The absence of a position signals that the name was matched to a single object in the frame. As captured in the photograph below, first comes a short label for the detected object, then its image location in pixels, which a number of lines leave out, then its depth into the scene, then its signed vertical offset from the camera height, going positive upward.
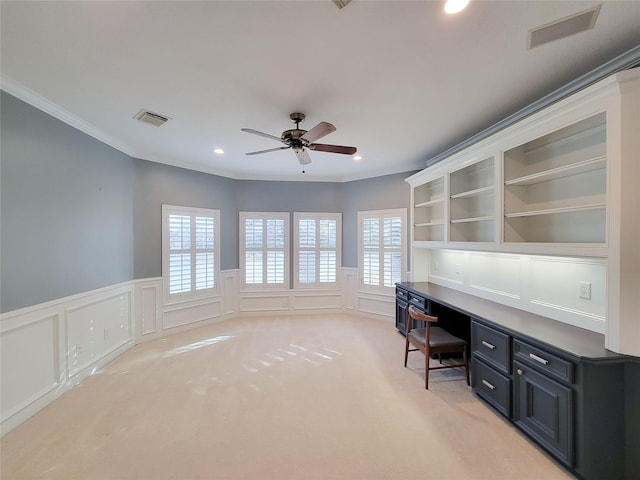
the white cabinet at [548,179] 1.74 +0.56
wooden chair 2.80 -1.12
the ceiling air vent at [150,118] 2.78 +1.30
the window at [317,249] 5.66 -0.20
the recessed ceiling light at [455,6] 1.44 +1.27
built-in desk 1.69 -1.07
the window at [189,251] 4.50 -0.22
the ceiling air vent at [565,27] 1.57 +1.30
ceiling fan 2.68 +0.99
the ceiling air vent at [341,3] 1.43 +1.27
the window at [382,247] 5.01 -0.16
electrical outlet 2.23 -0.42
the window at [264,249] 5.51 -0.20
